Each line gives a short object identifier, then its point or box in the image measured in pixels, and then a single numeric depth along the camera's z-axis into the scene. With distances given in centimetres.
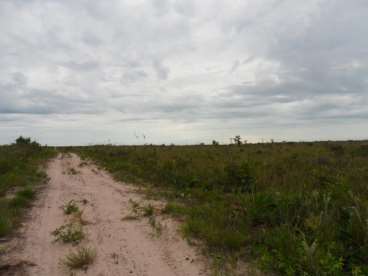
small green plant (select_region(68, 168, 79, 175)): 1372
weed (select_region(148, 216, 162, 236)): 556
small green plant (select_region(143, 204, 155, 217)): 661
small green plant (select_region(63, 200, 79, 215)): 698
